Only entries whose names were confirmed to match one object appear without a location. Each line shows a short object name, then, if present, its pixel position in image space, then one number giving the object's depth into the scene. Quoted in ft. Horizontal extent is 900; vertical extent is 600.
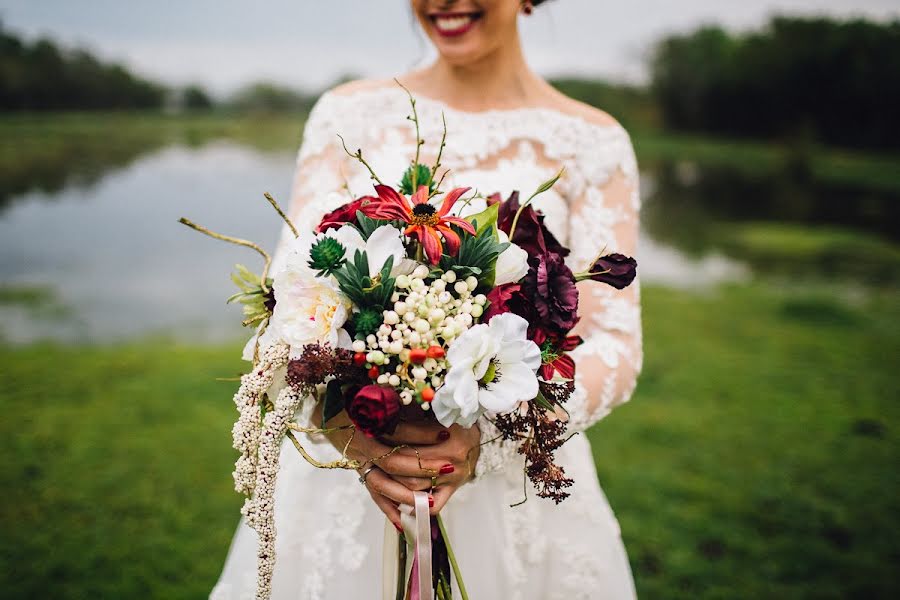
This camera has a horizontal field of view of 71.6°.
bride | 6.01
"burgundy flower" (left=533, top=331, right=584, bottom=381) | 4.30
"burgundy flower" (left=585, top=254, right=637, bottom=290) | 4.49
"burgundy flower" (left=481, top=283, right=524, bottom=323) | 4.06
